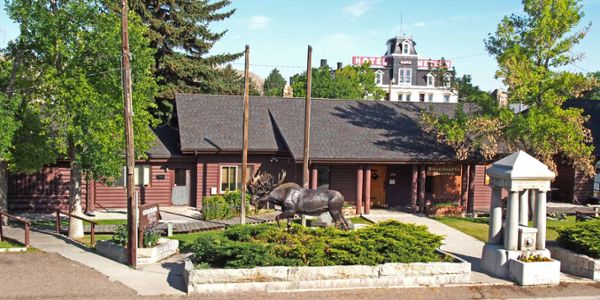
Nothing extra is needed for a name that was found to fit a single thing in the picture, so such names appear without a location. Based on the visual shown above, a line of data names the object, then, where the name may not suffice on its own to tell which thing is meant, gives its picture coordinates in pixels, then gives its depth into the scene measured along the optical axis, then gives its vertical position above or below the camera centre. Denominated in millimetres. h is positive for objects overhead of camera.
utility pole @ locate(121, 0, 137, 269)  15673 -1019
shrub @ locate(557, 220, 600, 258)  16844 -3130
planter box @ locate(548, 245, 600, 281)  16328 -3844
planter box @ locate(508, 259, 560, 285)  15477 -3844
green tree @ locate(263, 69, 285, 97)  117050 +11144
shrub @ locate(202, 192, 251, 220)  24109 -3443
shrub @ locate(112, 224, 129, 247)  17109 -3436
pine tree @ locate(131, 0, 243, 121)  34656 +5586
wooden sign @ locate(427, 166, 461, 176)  27406 -1739
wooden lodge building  25856 -1444
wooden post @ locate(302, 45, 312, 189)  22700 +251
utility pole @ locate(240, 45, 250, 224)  22594 -283
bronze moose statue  18766 -2354
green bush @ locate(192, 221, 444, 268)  14633 -3227
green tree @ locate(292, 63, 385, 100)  68312 +6532
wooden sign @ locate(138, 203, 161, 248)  16359 -2753
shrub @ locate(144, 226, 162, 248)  16906 -3405
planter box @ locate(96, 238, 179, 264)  16328 -3830
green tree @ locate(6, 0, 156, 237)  18969 +1711
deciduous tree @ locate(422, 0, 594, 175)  22469 +1976
